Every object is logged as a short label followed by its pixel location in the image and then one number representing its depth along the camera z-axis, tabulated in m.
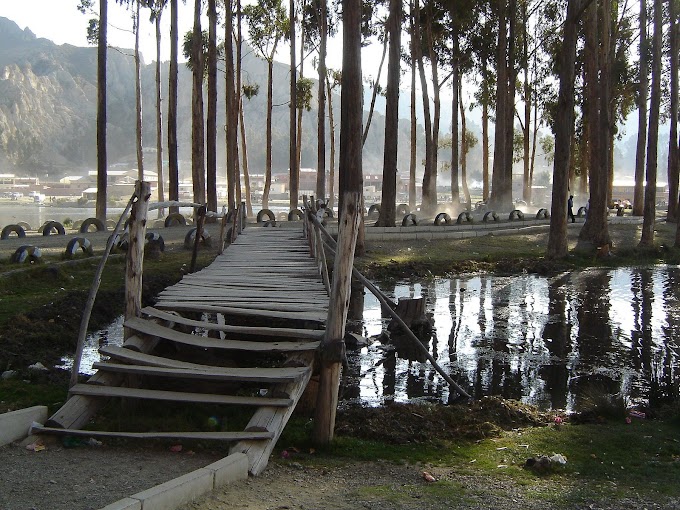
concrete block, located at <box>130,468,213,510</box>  3.80
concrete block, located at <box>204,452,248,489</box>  4.40
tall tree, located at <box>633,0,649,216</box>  26.00
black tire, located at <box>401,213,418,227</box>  24.41
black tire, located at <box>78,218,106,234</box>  21.86
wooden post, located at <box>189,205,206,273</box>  12.45
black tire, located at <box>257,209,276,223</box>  26.01
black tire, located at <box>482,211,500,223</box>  27.50
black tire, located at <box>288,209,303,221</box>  27.34
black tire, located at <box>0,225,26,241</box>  19.22
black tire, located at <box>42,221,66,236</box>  19.92
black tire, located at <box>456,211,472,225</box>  26.28
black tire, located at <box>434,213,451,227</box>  25.38
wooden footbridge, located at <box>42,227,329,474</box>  5.34
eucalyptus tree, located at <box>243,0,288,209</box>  37.72
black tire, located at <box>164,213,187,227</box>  24.59
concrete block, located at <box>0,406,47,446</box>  5.08
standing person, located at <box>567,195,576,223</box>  27.44
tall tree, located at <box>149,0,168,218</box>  32.94
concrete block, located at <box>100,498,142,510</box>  3.61
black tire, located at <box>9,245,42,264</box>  13.14
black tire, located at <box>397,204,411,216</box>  35.56
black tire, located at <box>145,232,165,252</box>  15.44
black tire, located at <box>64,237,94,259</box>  14.34
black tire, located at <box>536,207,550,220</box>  29.64
